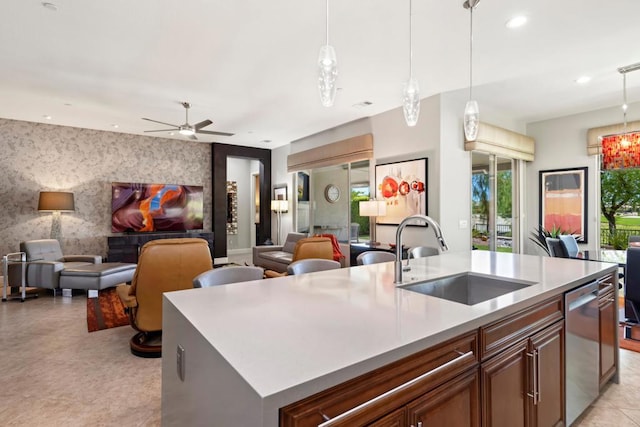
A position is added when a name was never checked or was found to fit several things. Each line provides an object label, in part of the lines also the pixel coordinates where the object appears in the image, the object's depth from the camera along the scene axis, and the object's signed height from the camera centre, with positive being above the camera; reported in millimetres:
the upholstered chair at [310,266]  2326 -389
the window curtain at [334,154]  5711 +1151
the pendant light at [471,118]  2711 +768
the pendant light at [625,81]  3510 +1592
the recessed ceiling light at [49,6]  2613 +1658
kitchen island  818 -390
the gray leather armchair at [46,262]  4723 -736
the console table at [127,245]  6625 -632
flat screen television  6941 +144
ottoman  4715 -915
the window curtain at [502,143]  4785 +1057
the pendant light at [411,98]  2400 +829
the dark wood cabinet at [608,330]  2180 -815
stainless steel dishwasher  1842 -812
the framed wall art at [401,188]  4789 +365
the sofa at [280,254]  5441 -761
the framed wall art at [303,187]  7674 +605
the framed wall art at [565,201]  5305 +166
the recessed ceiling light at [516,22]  2750 +1602
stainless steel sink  1898 -456
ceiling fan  5051 +1341
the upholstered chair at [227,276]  1931 -391
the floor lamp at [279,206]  7949 +163
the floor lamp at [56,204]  5766 +177
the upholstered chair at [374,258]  2875 -399
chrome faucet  1759 -176
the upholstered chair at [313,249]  3885 -439
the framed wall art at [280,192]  8305 +533
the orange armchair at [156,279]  2818 -566
